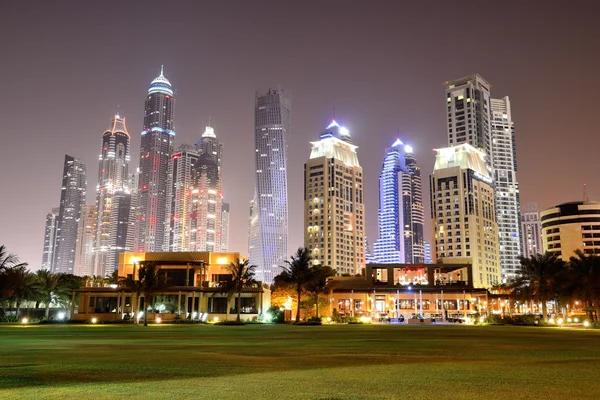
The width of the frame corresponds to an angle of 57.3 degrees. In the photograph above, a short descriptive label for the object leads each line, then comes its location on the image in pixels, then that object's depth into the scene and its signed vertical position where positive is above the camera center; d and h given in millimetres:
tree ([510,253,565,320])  79812 +4023
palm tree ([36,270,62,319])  91250 +2403
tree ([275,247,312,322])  85062 +4525
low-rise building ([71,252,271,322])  90125 +852
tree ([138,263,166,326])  79188 +2700
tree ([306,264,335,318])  87250 +2748
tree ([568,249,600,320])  73875 +3272
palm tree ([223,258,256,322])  83375 +3294
